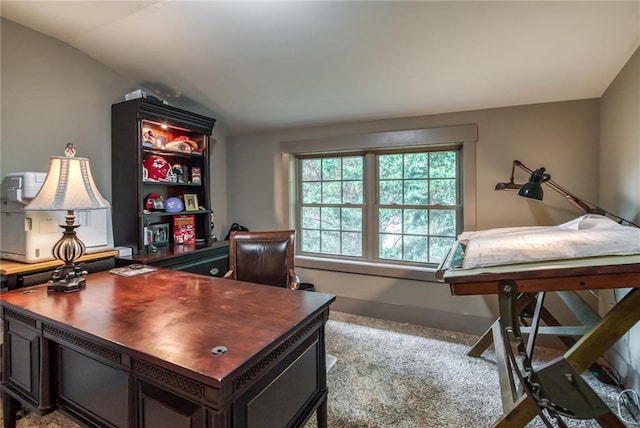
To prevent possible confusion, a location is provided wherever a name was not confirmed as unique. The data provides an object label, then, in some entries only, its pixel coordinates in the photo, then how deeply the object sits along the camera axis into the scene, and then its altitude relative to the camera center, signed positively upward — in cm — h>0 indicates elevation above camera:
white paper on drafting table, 112 -16
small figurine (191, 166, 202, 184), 332 +36
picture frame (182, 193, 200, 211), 324 +7
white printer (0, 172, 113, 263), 196 -9
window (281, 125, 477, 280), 289 +9
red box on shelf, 320 -21
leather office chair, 240 -39
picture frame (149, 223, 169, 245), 303 -24
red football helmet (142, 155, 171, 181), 292 +40
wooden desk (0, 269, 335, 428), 98 -54
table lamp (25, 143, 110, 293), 158 +5
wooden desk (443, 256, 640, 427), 105 -29
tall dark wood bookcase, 269 +28
